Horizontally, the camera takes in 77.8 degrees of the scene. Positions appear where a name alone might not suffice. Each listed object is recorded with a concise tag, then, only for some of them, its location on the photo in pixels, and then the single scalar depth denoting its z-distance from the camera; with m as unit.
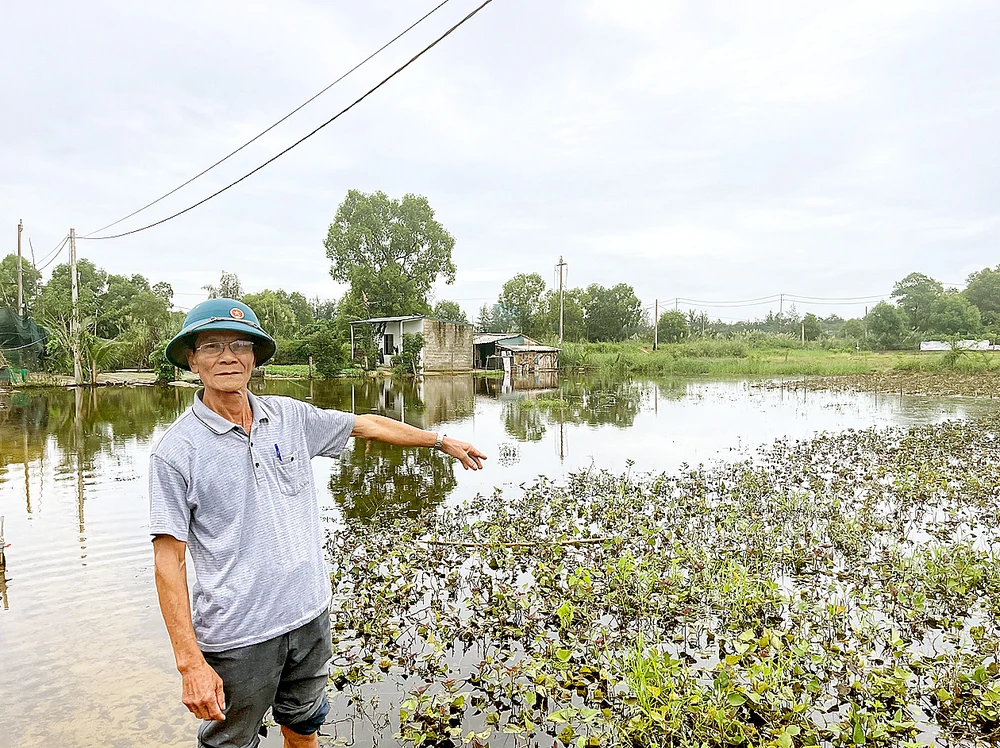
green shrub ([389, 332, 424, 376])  33.97
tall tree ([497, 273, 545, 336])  59.81
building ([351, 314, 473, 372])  37.47
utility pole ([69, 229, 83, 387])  22.92
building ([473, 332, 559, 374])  40.34
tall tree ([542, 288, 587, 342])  55.59
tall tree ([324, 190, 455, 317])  46.00
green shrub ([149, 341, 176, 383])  25.86
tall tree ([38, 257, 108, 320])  24.41
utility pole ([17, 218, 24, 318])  27.11
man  1.97
